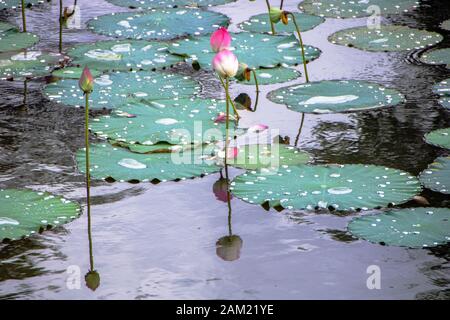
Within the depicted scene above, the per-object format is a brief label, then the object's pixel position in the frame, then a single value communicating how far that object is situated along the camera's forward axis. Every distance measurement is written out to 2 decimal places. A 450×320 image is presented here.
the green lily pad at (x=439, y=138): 5.73
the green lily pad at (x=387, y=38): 7.70
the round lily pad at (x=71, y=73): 7.07
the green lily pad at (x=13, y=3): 9.06
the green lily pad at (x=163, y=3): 8.87
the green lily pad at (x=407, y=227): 4.59
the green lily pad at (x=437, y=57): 7.25
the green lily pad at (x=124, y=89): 6.59
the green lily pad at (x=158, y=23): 8.03
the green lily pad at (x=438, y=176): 5.16
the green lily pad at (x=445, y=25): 8.17
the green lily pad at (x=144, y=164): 5.40
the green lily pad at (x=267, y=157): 5.52
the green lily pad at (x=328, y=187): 5.01
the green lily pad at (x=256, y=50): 7.27
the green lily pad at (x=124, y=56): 7.25
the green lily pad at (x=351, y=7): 8.58
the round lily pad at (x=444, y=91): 6.41
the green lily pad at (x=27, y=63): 7.26
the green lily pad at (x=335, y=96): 6.40
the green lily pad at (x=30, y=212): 4.78
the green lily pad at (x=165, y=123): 5.86
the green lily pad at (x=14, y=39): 7.75
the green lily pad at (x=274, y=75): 7.01
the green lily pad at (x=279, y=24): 8.20
